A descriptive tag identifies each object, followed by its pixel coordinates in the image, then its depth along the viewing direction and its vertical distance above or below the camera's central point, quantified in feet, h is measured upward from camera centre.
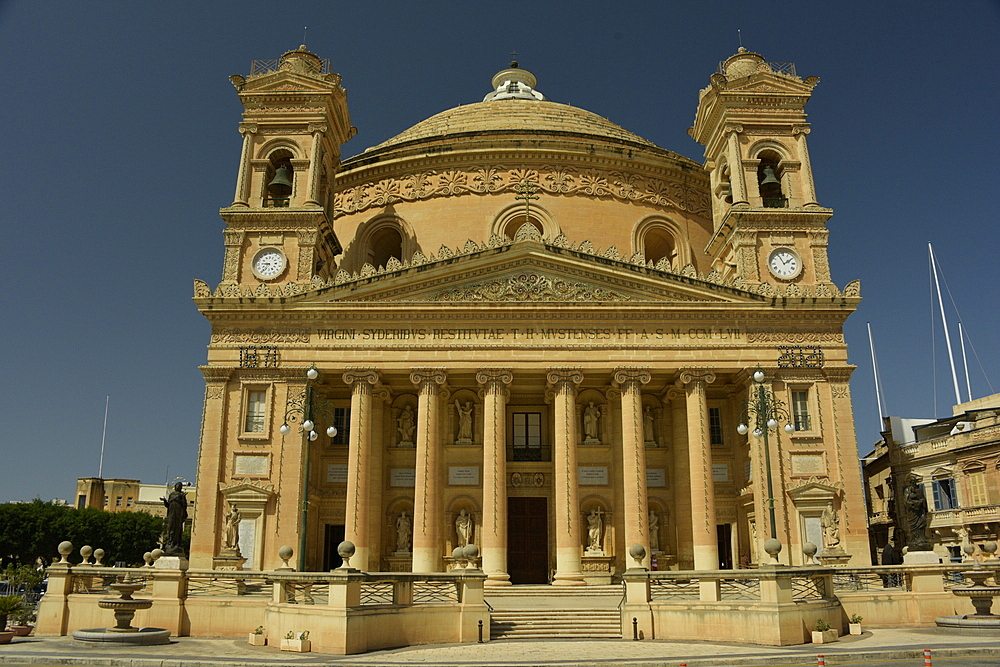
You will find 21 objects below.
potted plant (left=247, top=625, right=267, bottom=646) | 71.15 -6.57
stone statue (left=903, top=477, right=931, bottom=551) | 100.12 +4.91
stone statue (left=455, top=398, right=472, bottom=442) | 119.99 +18.86
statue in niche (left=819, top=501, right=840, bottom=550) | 105.81 +3.48
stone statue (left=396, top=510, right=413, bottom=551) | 114.93 +3.47
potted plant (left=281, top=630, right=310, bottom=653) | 64.69 -6.29
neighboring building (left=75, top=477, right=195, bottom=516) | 287.28 +24.47
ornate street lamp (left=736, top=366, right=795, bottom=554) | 90.58 +17.66
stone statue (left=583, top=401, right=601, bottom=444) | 120.88 +18.69
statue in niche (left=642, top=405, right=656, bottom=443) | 122.21 +18.59
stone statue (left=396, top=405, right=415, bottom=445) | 121.08 +18.35
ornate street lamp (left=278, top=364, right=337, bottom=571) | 82.24 +17.26
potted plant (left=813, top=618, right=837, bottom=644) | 69.05 -6.33
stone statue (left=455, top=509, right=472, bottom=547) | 114.01 +3.90
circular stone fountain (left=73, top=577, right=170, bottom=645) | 65.26 -5.48
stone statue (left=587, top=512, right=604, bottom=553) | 114.42 +3.63
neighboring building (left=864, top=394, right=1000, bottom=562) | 134.41 +12.63
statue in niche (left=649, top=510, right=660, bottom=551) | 115.64 +3.35
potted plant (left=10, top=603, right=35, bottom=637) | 74.87 -5.43
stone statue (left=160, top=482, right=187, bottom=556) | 88.53 +4.74
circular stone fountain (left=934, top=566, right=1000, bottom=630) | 71.46 -4.43
